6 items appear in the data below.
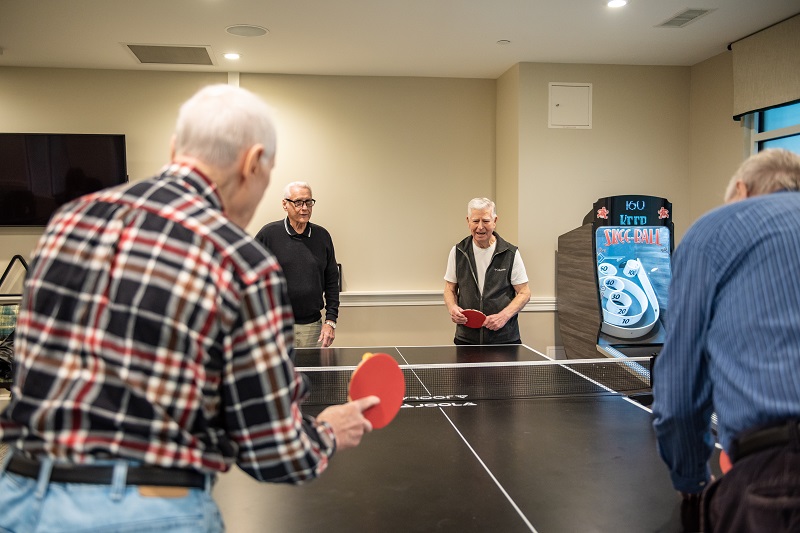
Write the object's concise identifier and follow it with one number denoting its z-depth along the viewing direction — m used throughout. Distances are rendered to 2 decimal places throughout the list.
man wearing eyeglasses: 4.27
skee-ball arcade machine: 5.19
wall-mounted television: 5.97
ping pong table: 1.60
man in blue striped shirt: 1.21
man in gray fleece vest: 4.02
